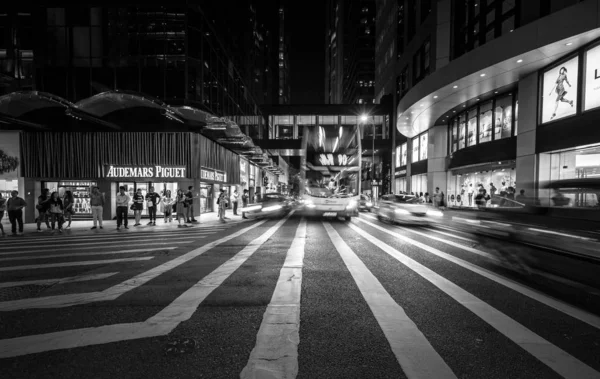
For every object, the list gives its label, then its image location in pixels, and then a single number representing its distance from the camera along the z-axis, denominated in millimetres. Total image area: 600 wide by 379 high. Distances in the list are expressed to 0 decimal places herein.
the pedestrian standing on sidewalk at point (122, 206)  13422
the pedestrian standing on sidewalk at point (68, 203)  13773
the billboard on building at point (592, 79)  13023
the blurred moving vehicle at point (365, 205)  29141
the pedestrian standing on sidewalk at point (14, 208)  11883
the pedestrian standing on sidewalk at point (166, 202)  15894
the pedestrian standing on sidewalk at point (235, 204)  21188
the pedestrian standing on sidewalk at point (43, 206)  12580
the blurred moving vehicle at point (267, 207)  18125
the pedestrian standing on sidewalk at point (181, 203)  14830
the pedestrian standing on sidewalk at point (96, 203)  13516
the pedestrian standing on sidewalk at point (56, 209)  12666
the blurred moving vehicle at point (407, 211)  13641
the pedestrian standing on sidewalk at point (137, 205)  14906
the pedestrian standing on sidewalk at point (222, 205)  16781
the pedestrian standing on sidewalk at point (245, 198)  20952
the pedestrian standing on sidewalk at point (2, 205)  12109
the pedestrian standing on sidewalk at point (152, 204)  15302
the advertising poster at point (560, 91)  14336
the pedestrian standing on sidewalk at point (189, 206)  15501
